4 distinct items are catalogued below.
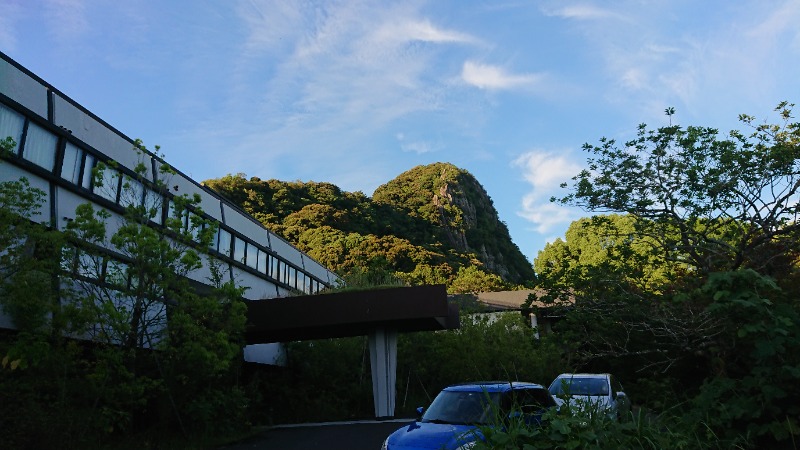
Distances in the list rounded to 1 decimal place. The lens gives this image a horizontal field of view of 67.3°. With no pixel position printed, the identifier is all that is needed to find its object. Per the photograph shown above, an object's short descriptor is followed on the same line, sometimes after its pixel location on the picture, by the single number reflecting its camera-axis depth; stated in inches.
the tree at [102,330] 504.4
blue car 320.5
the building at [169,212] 613.3
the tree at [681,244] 464.4
